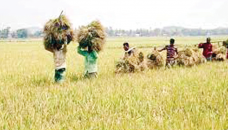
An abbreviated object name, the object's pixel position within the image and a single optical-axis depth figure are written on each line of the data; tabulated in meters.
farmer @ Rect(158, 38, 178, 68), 12.54
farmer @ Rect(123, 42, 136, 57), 10.83
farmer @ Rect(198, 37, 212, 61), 14.63
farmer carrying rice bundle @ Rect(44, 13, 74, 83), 8.62
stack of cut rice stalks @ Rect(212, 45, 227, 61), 15.02
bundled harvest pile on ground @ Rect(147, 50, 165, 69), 12.12
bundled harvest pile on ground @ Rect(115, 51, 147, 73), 10.63
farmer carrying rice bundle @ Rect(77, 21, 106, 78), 9.33
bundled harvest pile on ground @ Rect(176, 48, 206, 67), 12.72
